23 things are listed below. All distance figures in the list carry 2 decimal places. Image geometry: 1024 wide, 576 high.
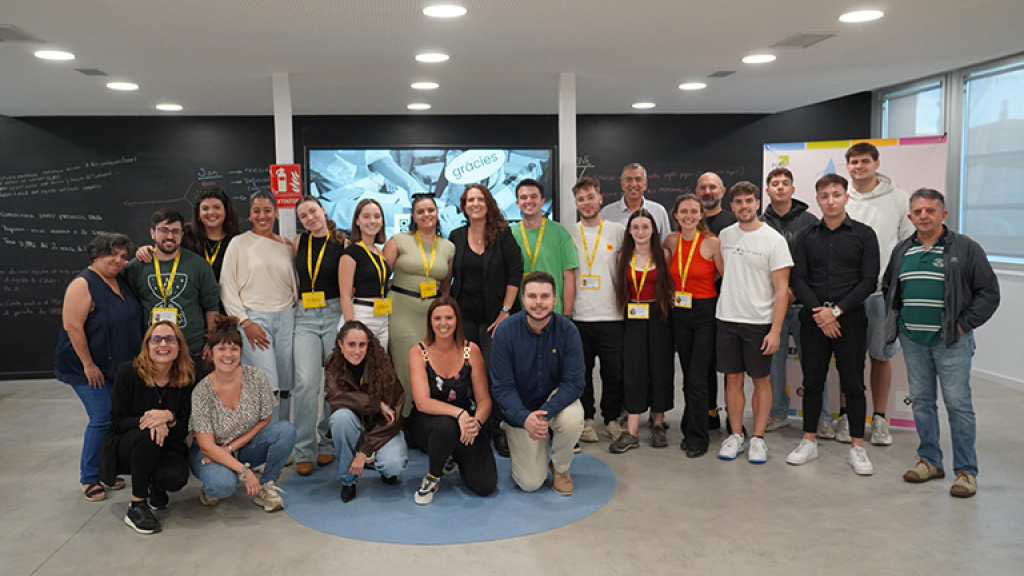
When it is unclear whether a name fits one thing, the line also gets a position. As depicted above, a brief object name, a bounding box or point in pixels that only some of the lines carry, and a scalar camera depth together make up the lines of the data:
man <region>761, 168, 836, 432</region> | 4.58
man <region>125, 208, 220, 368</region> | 3.88
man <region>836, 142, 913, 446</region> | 4.48
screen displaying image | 7.46
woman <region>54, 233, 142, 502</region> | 3.79
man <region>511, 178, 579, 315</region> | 4.48
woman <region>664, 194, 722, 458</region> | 4.39
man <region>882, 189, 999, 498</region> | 3.63
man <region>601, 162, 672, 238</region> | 4.95
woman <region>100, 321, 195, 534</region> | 3.52
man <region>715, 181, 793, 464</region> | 4.16
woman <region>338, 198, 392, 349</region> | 4.16
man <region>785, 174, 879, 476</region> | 4.09
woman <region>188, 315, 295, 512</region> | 3.60
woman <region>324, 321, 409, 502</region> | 3.84
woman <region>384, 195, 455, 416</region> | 4.31
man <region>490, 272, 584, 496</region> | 3.87
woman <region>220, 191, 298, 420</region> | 4.09
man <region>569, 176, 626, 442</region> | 4.55
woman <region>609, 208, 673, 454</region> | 4.43
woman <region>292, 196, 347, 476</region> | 4.19
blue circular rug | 3.44
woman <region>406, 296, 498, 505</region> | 3.80
